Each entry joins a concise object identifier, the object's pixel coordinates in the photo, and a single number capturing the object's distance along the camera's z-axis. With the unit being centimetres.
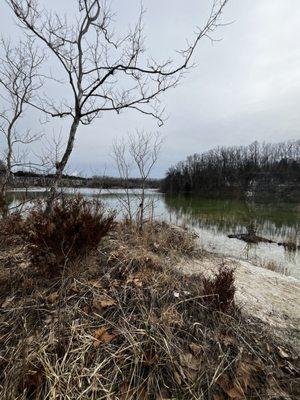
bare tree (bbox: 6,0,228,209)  560
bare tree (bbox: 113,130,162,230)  819
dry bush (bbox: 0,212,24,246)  476
